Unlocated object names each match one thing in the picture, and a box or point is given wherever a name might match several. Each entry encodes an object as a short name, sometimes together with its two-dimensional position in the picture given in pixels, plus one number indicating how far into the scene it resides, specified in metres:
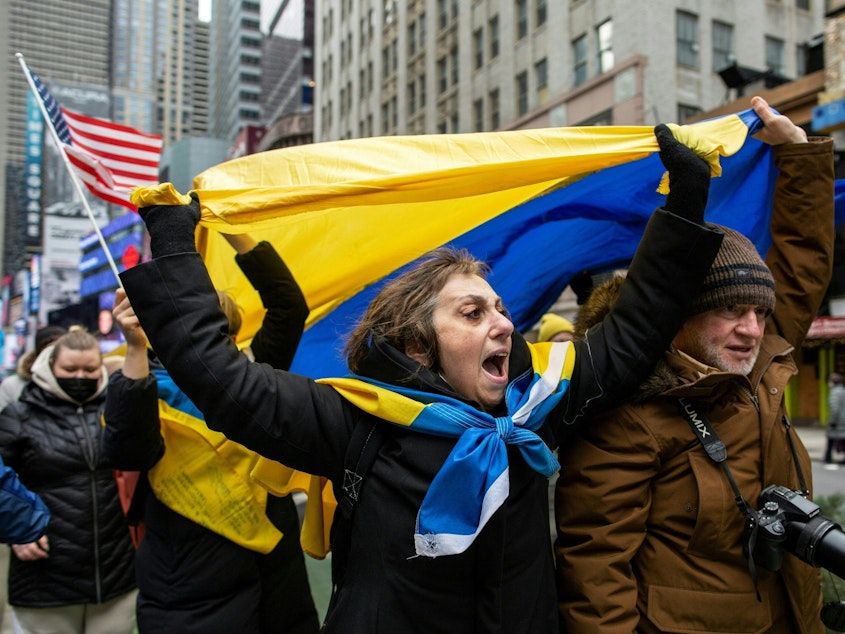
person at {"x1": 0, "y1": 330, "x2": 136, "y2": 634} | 3.31
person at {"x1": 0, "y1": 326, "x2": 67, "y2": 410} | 4.48
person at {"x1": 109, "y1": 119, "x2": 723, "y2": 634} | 1.63
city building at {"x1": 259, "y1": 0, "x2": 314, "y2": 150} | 57.85
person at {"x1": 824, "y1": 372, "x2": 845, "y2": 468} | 12.38
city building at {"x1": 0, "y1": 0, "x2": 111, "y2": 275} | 140.12
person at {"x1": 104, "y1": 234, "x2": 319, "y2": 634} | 2.50
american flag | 3.26
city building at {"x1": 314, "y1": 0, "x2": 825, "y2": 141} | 19.80
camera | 1.63
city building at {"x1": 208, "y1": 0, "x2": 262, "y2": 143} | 113.88
